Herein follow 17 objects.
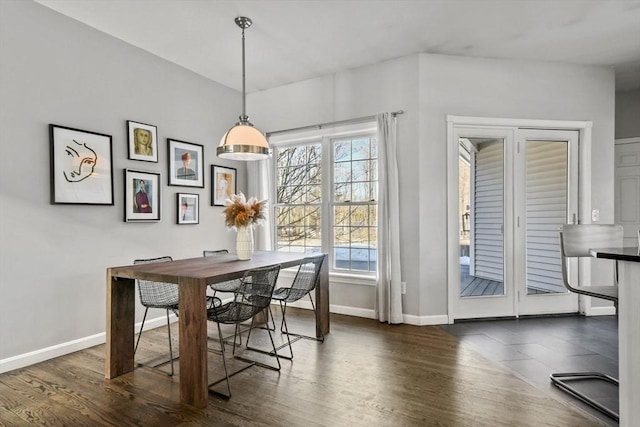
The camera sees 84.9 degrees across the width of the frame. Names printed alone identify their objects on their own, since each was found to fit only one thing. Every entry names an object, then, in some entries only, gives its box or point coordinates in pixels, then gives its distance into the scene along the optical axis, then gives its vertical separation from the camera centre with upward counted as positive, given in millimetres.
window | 4371 +161
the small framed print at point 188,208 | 4195 +36
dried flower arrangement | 3111 -12
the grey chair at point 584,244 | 2527 -275
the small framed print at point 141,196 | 3611 +166
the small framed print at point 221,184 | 4664 +373
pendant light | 3014 +599
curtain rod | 4137 +1101
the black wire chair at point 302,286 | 3253 -737
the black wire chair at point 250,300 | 2561 -682
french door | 4070 -152
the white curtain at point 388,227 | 3934 -199
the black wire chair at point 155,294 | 3010 -741
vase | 3240 -301
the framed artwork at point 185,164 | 4113 +578
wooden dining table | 2299 -685
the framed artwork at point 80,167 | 3058 +414
